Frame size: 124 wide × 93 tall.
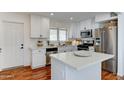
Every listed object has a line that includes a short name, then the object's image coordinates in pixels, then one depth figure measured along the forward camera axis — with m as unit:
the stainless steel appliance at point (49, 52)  4.37
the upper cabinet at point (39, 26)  4.13
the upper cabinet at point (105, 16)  3.58
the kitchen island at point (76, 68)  1.50
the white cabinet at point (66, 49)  4.72
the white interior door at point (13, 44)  3.70
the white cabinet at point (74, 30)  5.70
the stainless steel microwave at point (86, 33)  4.67
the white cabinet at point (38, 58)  3.92
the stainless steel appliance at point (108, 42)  3.33
